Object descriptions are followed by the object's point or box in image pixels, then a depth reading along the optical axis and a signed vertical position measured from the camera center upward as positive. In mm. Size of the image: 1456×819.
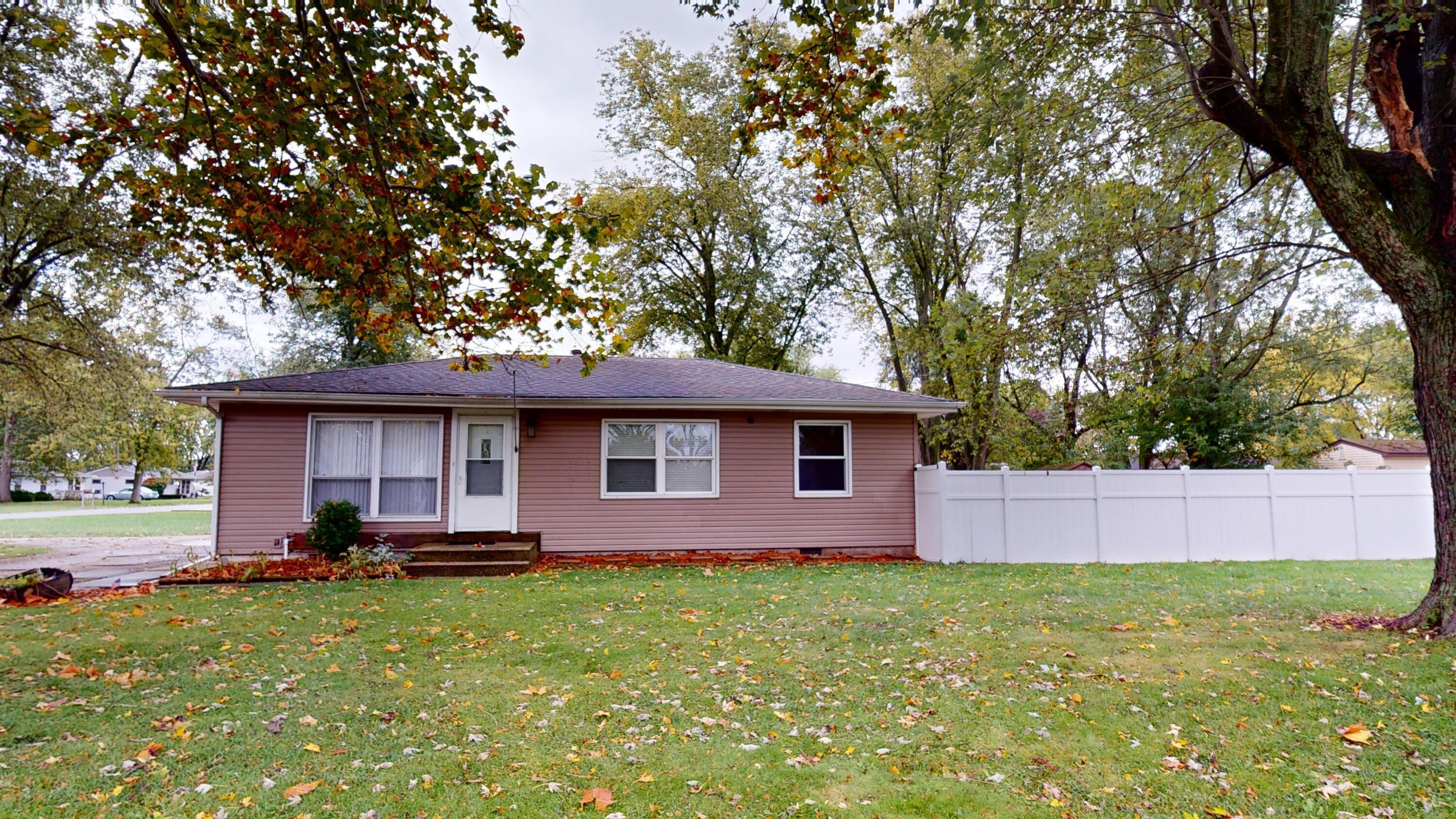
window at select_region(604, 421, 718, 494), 11836 +308
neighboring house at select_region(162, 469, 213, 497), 59656 -322
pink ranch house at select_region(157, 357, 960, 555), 10734 +313
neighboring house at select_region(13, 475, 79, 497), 50562 -422
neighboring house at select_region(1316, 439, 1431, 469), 25078 +621
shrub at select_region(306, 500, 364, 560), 10188 -750
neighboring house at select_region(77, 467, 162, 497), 54312 -43
